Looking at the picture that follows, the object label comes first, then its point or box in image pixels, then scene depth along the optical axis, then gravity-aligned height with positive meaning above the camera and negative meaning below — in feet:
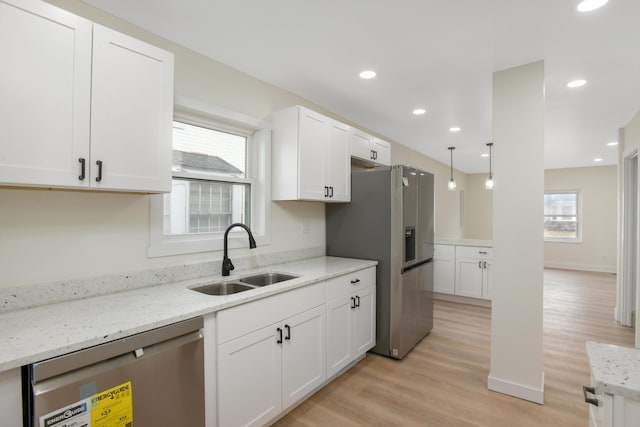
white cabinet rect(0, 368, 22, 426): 3.34 -2.00
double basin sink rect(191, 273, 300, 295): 6.89 -1.63
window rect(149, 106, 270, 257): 7.27 +0.74
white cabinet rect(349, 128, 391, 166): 11.21 +2.64
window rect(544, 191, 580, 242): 26.25 +0.22
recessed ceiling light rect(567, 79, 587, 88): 8.88 +3.91
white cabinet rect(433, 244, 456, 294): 16.03 -2.64
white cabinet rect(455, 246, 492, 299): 15.05 -2.65
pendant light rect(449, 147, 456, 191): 19.04 +2.03
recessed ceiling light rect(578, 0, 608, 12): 5.48 +3.81
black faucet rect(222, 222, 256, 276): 7.42 -1.02
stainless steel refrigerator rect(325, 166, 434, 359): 9.75 -0.78
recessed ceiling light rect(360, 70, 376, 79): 8.57 +3.96
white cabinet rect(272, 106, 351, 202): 8.79 +1.76
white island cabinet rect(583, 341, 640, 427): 2.71 -1.50
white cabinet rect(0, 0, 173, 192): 4.18 +1.67
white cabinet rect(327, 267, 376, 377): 8.05 -2.84
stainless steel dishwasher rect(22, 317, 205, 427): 3.48 -2.16
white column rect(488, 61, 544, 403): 7.54 -0.36
